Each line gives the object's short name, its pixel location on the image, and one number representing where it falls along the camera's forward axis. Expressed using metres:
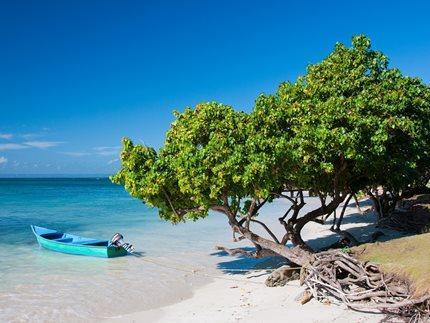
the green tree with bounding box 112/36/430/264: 10.77
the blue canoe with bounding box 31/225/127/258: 17.41
